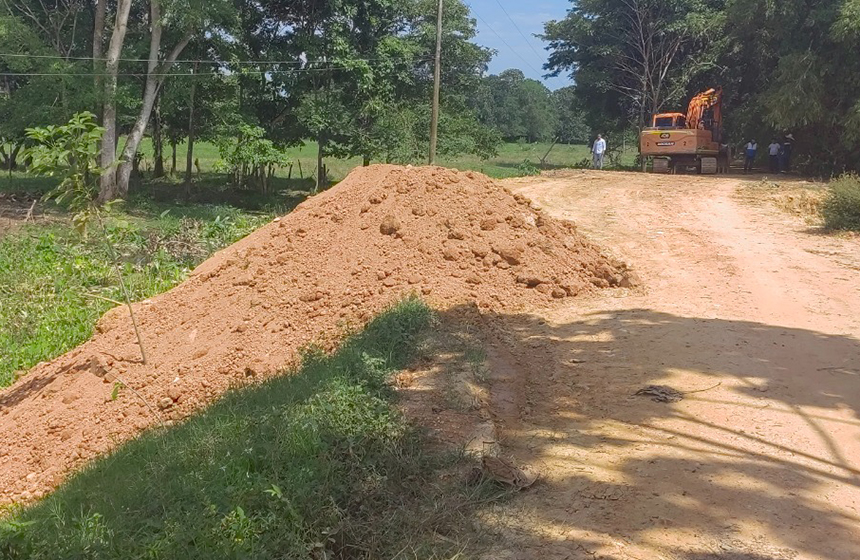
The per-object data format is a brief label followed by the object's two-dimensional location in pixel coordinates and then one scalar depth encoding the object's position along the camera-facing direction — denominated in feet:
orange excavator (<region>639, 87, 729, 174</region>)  89.61
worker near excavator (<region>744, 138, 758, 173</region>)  96.78
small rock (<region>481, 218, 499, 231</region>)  31.73
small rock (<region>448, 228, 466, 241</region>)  30.68
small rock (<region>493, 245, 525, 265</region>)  30.22
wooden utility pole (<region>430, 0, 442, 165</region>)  75.05
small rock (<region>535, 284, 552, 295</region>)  29.17
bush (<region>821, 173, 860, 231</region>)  43.60
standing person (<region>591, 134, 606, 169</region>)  103.40
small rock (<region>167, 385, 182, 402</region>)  24.57
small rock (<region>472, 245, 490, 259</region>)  30.12
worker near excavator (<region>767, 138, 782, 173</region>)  92.89
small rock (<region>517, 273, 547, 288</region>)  29.27
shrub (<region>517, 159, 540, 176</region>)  94.63
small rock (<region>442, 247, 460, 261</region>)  29.48
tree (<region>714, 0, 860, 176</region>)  80.18
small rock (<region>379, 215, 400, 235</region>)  30.68
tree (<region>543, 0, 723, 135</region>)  108.47
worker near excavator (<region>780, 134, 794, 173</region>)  93.09
